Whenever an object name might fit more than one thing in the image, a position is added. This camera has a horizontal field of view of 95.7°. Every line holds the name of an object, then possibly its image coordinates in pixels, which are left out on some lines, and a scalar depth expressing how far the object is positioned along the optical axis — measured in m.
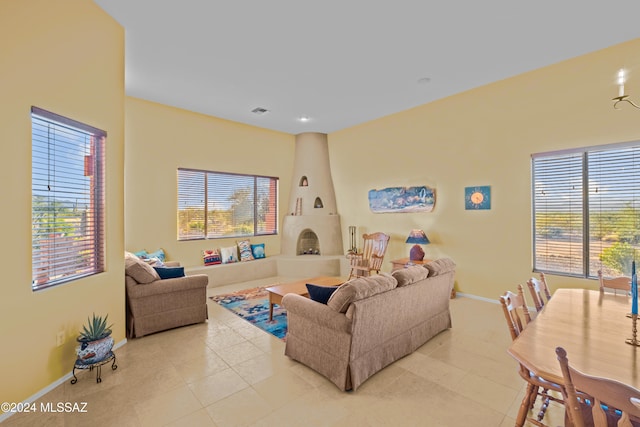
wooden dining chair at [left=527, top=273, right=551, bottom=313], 2.31
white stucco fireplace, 6.92
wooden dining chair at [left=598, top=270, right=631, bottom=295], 2.61
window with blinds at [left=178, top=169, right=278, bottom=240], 5.81
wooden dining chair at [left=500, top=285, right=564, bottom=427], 1.79
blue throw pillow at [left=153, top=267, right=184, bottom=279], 3.74
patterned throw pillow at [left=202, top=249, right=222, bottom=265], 5.83
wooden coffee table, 3.82
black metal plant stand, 2.47
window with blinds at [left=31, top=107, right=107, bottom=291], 2.39
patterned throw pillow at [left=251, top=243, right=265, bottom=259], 6.47
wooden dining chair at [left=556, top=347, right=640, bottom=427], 0.99
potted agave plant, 2.47
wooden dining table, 1.35
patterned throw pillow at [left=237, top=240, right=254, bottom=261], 6.26
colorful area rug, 3.71
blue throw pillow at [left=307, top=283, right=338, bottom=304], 2.68
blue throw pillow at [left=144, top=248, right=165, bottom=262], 5.04
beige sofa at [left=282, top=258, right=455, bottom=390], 2.37
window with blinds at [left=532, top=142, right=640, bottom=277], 3.44
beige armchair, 3.37
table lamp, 5.05
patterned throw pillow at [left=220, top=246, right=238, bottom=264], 6.02
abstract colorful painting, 5.33
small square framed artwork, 4.57
